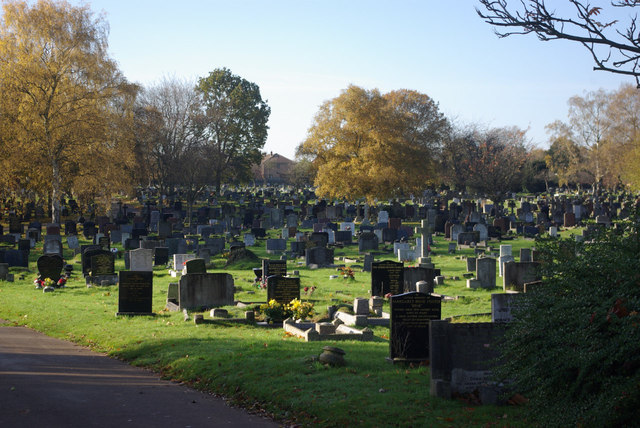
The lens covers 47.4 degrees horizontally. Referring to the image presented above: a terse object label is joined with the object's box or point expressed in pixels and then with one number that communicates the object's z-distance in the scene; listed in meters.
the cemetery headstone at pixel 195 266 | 23.16
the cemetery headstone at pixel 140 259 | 25.08
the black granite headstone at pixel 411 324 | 12.38
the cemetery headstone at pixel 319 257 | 30.31
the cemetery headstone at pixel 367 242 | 36.44
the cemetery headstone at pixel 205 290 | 19.36
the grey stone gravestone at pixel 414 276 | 21.75
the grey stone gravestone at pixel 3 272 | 26.73
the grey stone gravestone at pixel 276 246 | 35.31
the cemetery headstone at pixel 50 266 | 25.22
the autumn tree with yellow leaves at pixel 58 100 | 43.22
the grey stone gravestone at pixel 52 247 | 33.16
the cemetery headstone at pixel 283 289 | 18.91
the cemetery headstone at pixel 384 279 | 21.36
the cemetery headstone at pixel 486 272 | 23.73
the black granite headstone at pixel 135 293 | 18.86
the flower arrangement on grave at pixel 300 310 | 17.39
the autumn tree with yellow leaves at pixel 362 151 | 55.53
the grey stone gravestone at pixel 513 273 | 22.52
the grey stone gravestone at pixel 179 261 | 28.44
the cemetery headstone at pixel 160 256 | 31.52
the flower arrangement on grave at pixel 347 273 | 25.89
